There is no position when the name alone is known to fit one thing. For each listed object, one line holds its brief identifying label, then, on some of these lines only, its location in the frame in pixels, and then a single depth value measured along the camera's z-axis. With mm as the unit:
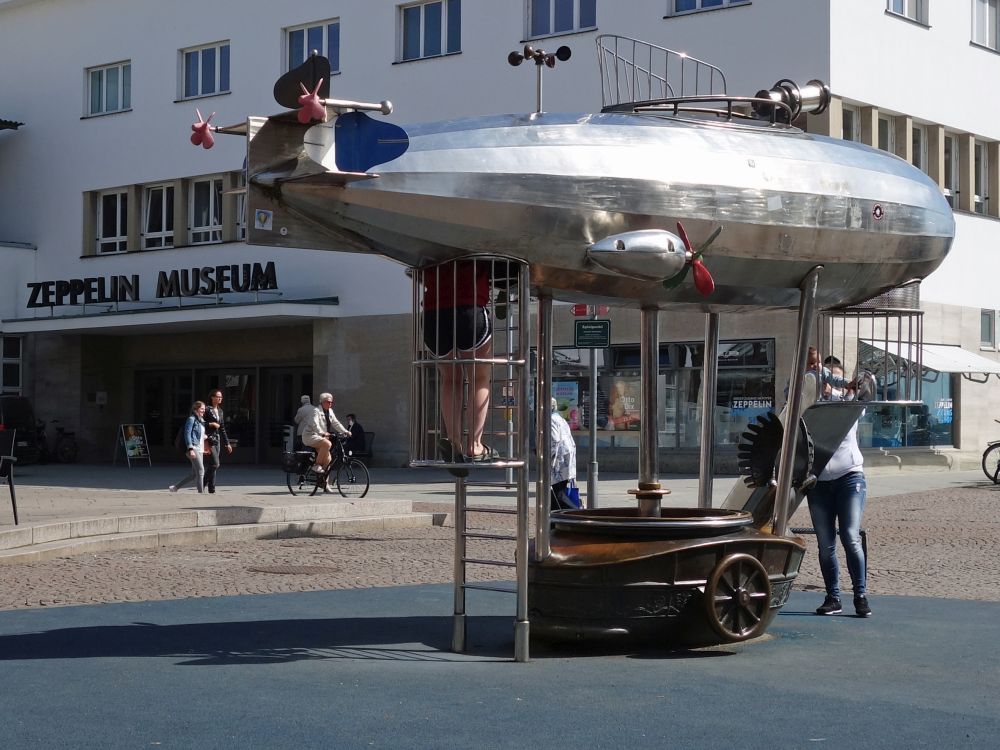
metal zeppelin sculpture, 7715
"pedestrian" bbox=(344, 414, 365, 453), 29798
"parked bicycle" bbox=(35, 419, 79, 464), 37594
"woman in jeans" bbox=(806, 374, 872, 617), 10047
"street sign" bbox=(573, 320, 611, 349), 17812
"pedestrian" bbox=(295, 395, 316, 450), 22562
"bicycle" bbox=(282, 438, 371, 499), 22453
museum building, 29094
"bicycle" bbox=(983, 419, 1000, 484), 25375
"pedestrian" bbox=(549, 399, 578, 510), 13797
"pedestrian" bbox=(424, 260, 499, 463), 7930
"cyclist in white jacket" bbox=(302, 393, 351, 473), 22266
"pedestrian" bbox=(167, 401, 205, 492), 21672
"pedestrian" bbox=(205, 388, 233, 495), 22359
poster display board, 33844
